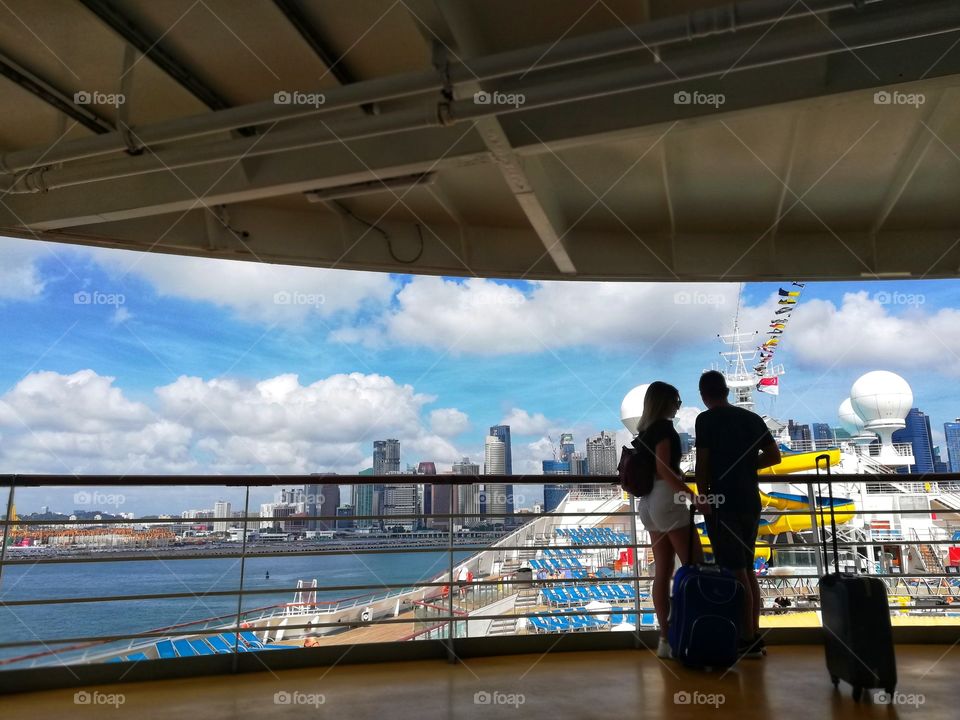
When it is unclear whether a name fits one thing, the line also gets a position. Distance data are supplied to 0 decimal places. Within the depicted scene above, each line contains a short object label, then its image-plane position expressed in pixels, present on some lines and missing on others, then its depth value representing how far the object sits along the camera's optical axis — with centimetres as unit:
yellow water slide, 1605
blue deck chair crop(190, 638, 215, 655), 1234
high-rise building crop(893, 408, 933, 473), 1786
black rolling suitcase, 193
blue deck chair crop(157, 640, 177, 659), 1339
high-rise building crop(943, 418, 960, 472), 2538
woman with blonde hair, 235
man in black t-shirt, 233
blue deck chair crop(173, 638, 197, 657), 1214
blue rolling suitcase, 217
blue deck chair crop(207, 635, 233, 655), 1203
